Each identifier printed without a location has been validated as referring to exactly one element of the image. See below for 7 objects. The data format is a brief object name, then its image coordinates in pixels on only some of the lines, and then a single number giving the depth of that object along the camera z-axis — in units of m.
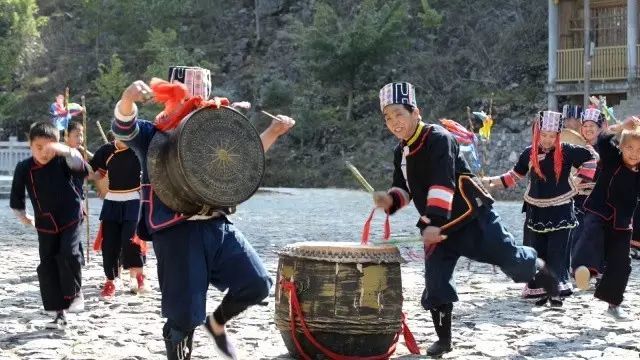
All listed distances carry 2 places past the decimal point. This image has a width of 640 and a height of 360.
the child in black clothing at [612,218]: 6.99
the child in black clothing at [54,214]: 6.82
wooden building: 25.41
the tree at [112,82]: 33.59
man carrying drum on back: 4.88
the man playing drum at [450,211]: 5.75
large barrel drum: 5.42
